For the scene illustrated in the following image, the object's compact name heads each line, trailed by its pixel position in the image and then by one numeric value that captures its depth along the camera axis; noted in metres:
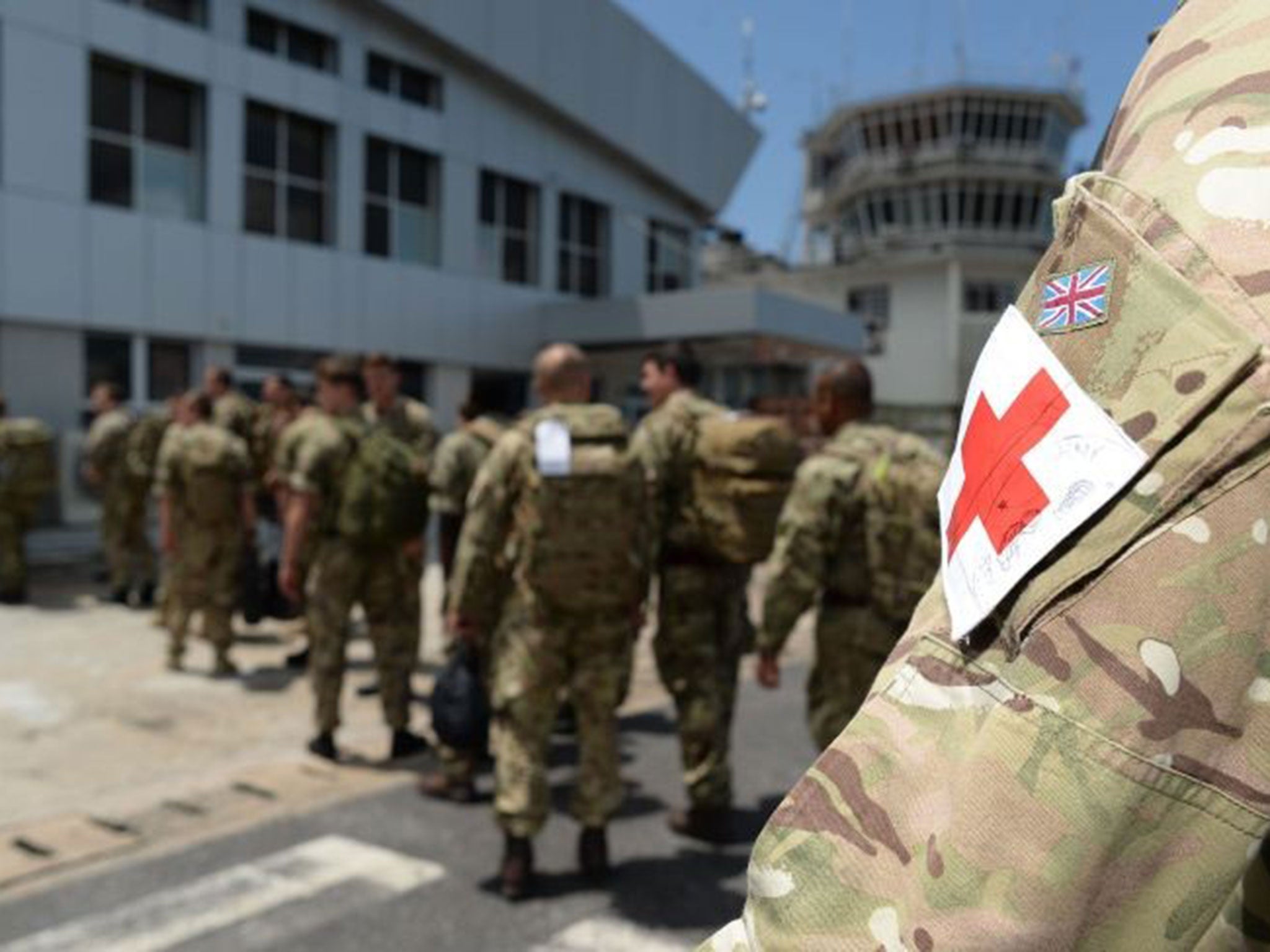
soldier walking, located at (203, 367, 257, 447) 8.27
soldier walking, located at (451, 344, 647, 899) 3.67
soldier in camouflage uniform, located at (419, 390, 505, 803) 5.72
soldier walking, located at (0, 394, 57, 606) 8.72
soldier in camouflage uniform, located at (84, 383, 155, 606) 9.05
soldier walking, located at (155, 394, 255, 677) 6.69
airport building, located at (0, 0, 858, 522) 11.74
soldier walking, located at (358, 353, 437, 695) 5.30
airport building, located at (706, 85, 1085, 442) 36.28
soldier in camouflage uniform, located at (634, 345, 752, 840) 4.34
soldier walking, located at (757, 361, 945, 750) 3.67
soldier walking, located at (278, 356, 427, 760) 4.99
